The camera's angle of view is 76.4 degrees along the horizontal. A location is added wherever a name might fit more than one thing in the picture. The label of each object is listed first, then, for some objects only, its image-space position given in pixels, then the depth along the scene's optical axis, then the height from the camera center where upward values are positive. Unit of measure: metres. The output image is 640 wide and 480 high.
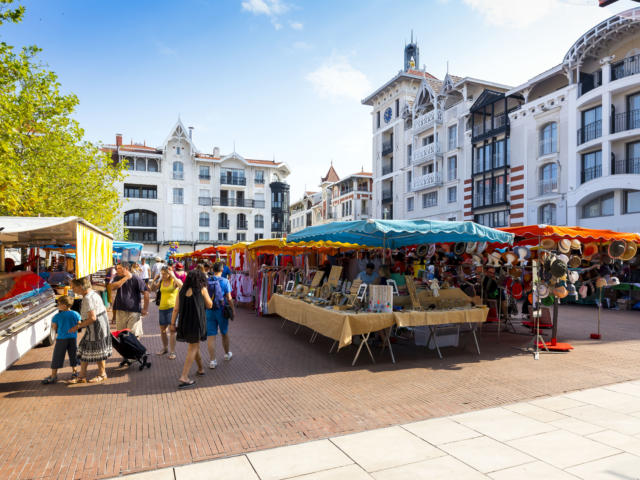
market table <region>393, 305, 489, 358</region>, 7.52 -1.40
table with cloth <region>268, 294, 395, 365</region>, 7.16 -1.44
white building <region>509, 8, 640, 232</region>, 20.00 +6.10
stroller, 6.99 -1.74
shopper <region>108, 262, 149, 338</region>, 7.58 -1.04
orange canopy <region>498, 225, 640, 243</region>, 8.91 +0.27
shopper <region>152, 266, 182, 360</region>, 7.89 -0.99
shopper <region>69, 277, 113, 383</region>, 6.15 -1.30
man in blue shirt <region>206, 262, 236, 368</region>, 7.13 -1.10
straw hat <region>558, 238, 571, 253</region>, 8.70 +0.00
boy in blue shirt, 6.38 -1.45
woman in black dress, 6.21 -1.06
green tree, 8.49 +3.15
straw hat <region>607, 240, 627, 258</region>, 9.30 -0.07
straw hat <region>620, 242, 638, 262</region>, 9.38 -0.16
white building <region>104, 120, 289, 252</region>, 46.00 +6.14
